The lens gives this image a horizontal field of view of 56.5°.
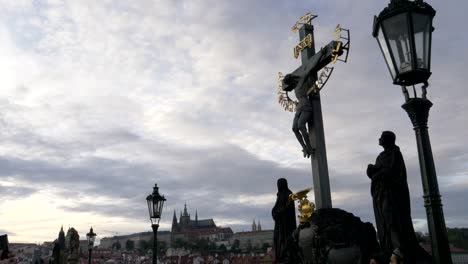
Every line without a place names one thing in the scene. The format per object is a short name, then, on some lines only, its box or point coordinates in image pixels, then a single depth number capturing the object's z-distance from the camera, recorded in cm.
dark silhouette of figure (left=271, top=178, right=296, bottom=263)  1083
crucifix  1084
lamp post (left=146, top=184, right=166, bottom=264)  1256
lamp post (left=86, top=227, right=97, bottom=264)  2388
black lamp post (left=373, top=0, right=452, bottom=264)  358
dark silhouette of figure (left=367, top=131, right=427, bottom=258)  639
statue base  859
